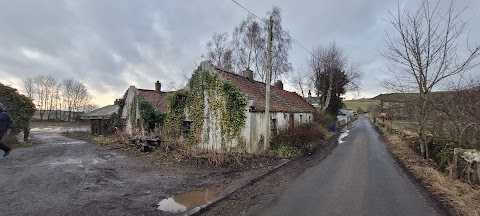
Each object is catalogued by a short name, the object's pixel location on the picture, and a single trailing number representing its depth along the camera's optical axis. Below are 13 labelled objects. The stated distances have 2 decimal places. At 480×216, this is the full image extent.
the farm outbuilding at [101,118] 26.80
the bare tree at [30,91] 68.00
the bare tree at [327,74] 37.12
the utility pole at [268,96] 14.22
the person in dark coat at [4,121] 6.98
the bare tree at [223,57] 34.94
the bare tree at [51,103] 73.00
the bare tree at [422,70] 12.20
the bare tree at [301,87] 43.72
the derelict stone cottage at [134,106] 22.12
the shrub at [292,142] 14.42
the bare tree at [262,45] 30.91
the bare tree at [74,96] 75.12
